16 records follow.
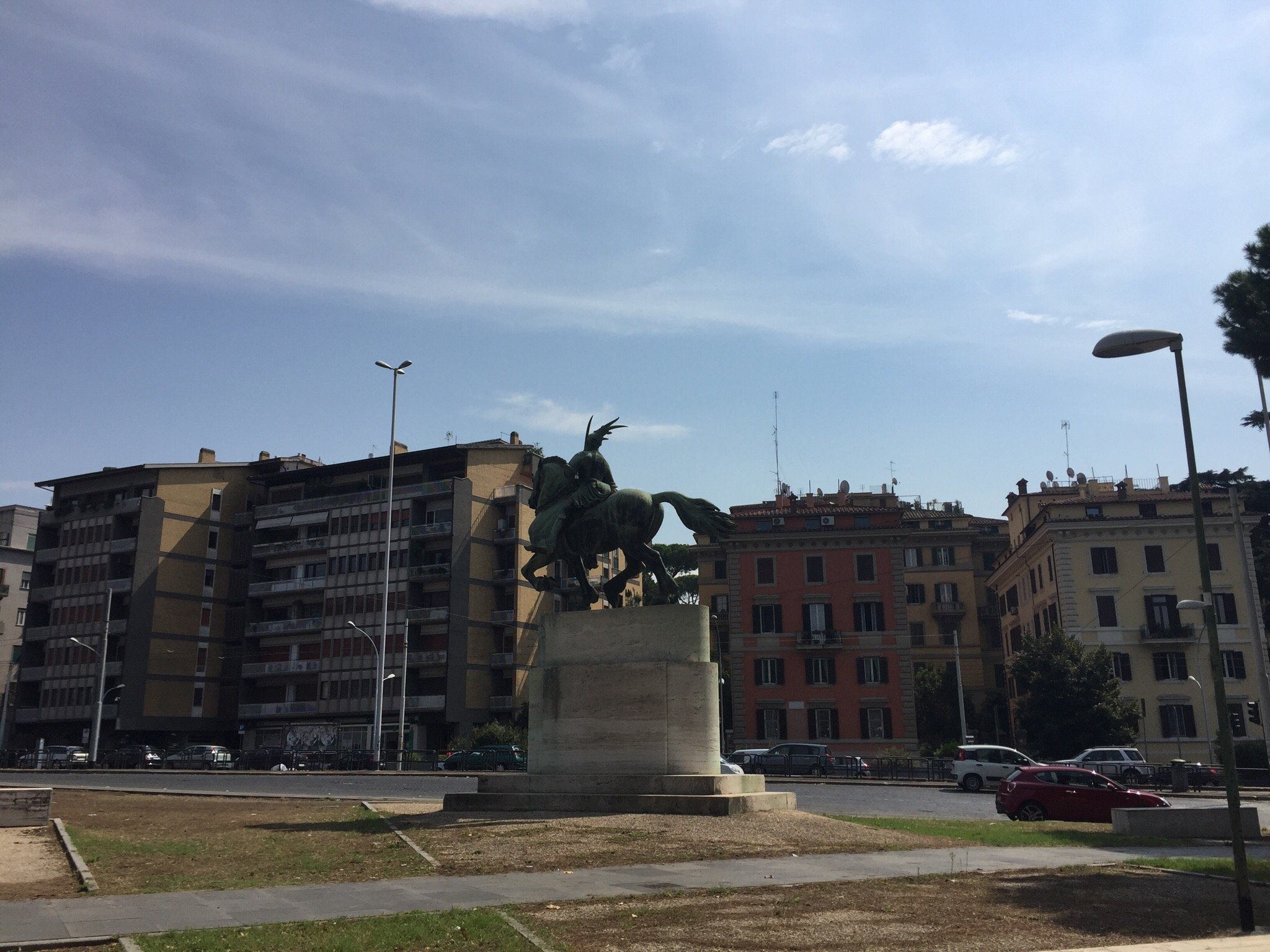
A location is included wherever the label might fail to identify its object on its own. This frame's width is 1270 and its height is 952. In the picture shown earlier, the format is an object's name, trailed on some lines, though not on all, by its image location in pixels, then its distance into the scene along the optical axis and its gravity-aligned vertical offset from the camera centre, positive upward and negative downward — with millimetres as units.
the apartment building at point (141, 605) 74812 +8429
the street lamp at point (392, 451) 51312 +13104
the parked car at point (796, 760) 47094 -1584
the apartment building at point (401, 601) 70438 +8212
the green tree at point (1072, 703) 51344 +916
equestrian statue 21047 +3932
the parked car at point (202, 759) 55906 -1744
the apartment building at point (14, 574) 88875 +12338
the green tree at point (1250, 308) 25078 +9444
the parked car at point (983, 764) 38125 -1432
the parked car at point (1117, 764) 40031 -1514
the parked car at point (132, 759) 54969 -1728
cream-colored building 57125 +6718
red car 24359 -1625
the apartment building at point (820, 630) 65125 +5619
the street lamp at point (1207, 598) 10258 +1307
